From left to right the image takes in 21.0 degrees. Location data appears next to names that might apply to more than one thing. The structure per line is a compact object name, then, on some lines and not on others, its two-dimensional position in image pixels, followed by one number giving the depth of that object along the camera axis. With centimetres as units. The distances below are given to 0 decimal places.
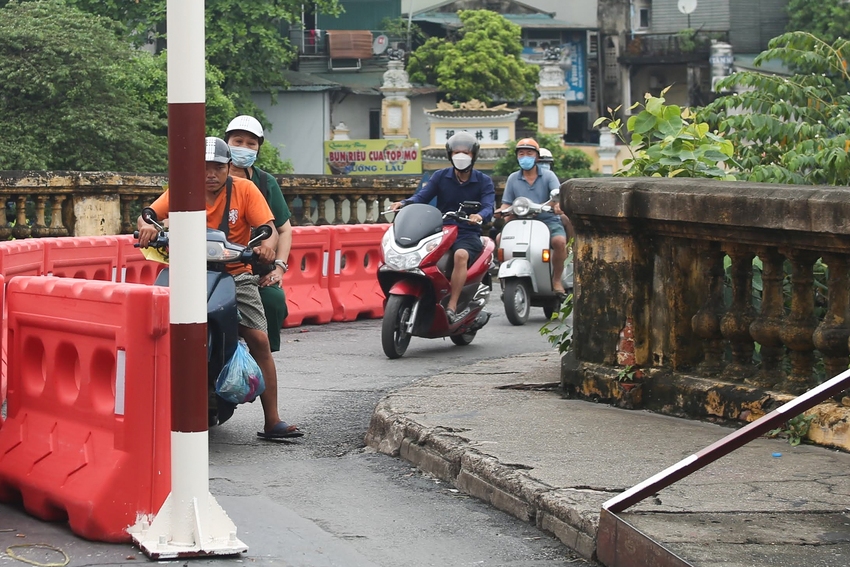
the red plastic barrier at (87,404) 813
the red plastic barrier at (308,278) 2103
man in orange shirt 1110
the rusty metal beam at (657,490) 721
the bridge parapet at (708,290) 999
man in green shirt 1187
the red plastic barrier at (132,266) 1776
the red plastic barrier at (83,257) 1580
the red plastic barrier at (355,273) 2196
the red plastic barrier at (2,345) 957
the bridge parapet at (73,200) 2177
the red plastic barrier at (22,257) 1399
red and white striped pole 770
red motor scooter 1664
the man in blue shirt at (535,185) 2109
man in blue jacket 1743
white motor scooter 2063
